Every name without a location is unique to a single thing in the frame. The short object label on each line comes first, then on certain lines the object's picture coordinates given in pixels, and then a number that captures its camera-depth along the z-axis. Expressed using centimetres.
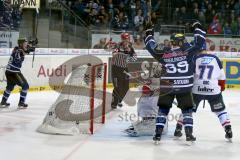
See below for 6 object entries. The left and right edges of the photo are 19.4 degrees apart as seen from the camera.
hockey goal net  1022
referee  1324
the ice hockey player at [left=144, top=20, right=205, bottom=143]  899
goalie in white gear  1010
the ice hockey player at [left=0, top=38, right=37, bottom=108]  1309
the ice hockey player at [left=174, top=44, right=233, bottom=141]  943
